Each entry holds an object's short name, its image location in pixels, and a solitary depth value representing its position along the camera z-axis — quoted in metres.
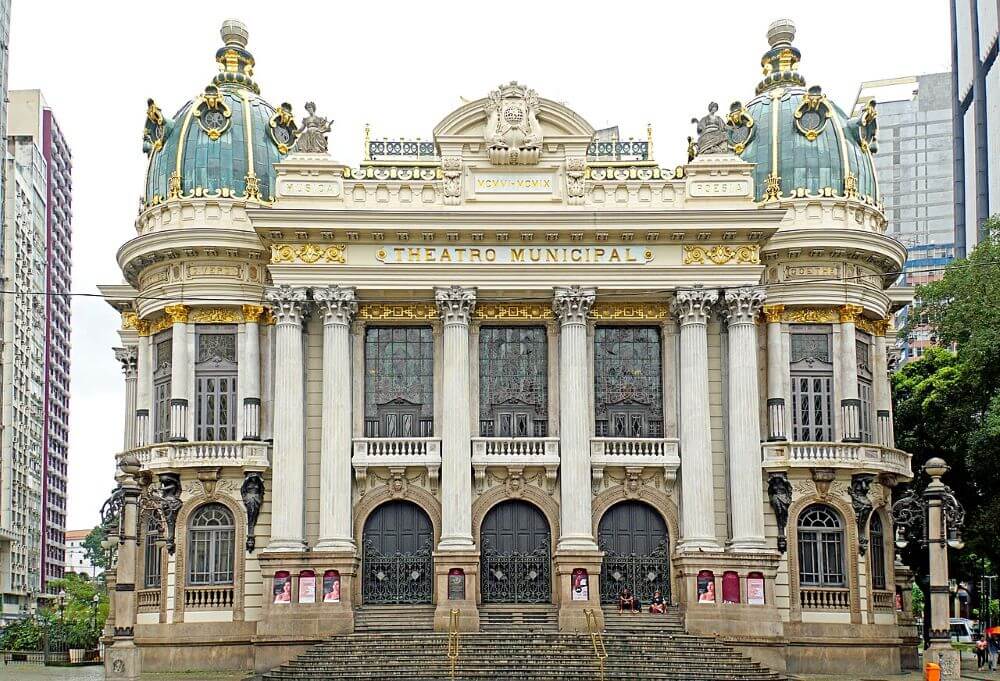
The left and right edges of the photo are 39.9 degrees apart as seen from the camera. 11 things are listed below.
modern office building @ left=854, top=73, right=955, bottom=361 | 121.50
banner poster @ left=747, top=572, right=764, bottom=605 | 42.88
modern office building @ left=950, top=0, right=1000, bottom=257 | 85.00
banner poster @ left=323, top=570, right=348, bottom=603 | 42.81
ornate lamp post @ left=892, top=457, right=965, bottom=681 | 34.47
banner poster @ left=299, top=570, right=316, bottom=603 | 42.75
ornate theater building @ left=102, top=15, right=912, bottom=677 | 43.97
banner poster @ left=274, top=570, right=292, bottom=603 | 42.69
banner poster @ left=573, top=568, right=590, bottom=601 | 43.12
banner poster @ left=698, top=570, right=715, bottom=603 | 43.16
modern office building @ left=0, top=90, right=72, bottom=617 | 102.12
